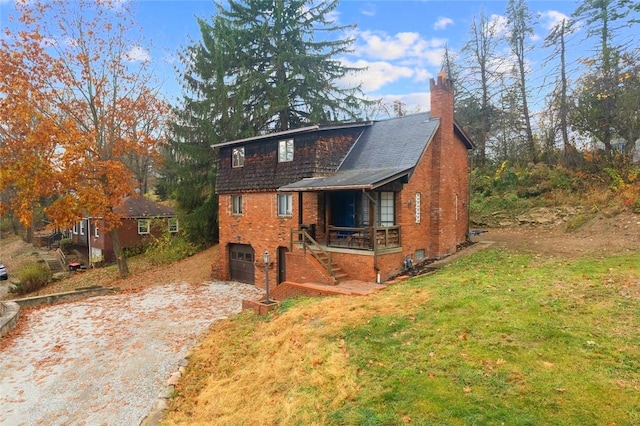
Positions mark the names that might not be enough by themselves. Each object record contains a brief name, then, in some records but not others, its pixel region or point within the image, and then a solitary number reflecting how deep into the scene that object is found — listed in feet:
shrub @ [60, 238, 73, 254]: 118.85
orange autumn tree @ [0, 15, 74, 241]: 63.77
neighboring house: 105.70
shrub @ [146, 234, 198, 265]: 86.89
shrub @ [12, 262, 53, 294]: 74.69
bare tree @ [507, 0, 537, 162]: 90.99
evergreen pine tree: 86.74
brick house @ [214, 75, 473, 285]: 47.93
